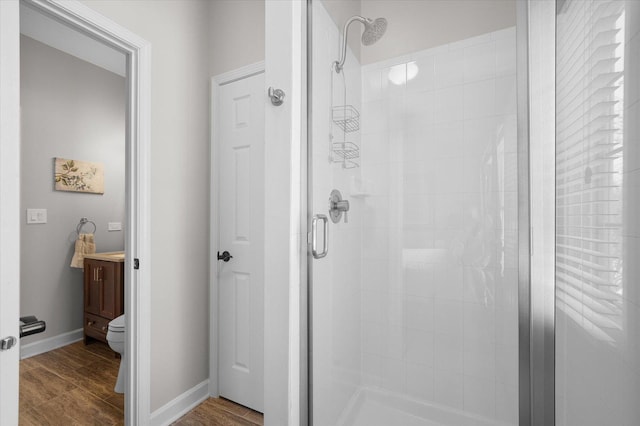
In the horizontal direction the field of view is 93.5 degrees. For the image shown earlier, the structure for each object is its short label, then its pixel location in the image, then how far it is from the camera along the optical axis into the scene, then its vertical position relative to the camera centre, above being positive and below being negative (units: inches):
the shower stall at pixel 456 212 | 30.2 +0.1
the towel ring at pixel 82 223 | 113.9 -3.8
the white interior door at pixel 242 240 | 71.0 -6.6
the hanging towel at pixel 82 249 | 108.6 -13.2
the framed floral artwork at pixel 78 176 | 108.7 +14.1
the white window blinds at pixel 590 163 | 23.2 +4.5
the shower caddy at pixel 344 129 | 50.6 +14.8
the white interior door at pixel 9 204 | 38.2 +1.2
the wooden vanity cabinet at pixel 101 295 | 98.7 -28.0
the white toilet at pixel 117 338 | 77.9 -32.4
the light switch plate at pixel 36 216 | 100.0 -1.0
